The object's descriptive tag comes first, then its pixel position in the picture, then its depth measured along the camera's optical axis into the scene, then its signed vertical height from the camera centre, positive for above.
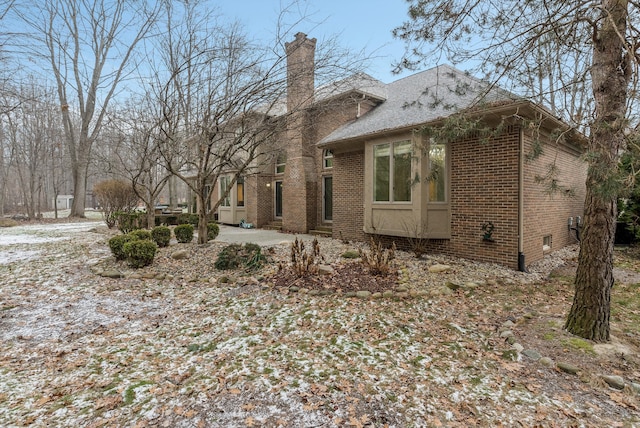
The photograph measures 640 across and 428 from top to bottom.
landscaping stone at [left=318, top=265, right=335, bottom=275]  5.98 -1.30
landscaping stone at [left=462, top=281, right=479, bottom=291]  5.57 -1.50
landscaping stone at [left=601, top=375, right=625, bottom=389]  2.75 -1.60
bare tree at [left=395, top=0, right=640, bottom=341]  3.25 +1.89
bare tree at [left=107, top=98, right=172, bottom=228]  8.54 +1.92
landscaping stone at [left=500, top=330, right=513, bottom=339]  3.71 -1.57
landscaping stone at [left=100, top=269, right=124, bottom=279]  6.14 -1.40
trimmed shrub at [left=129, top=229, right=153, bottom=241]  7.73 -0.77
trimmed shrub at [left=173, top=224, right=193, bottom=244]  9.14 -0.87
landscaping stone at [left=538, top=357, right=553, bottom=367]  3.11 -1.60
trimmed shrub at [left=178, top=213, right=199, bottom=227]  13.82 -0.69
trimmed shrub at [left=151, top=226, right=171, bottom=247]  8.55 -0.89
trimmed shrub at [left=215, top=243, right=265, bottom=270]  6.57 -1.16
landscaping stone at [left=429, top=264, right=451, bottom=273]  6.45 -1.36
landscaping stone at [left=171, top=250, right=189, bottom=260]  7.36 -1.22
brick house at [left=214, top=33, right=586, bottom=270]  6.66 +0.70
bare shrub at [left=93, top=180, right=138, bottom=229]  13.10 +0.29
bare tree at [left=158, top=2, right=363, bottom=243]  7.05 +2.84
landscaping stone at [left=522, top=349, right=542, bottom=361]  3.23 -1.60
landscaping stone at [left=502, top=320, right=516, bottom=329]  4.00 -1.58
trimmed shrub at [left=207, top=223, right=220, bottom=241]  9.85 -0.89
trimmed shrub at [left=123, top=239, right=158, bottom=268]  6.61 -1.03
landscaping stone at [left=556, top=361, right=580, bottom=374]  2.96 -1.59
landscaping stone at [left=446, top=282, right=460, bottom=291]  5.51 -1.48
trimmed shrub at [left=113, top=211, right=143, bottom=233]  11.05 -0.64
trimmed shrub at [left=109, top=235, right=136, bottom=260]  6.91 -0.94
